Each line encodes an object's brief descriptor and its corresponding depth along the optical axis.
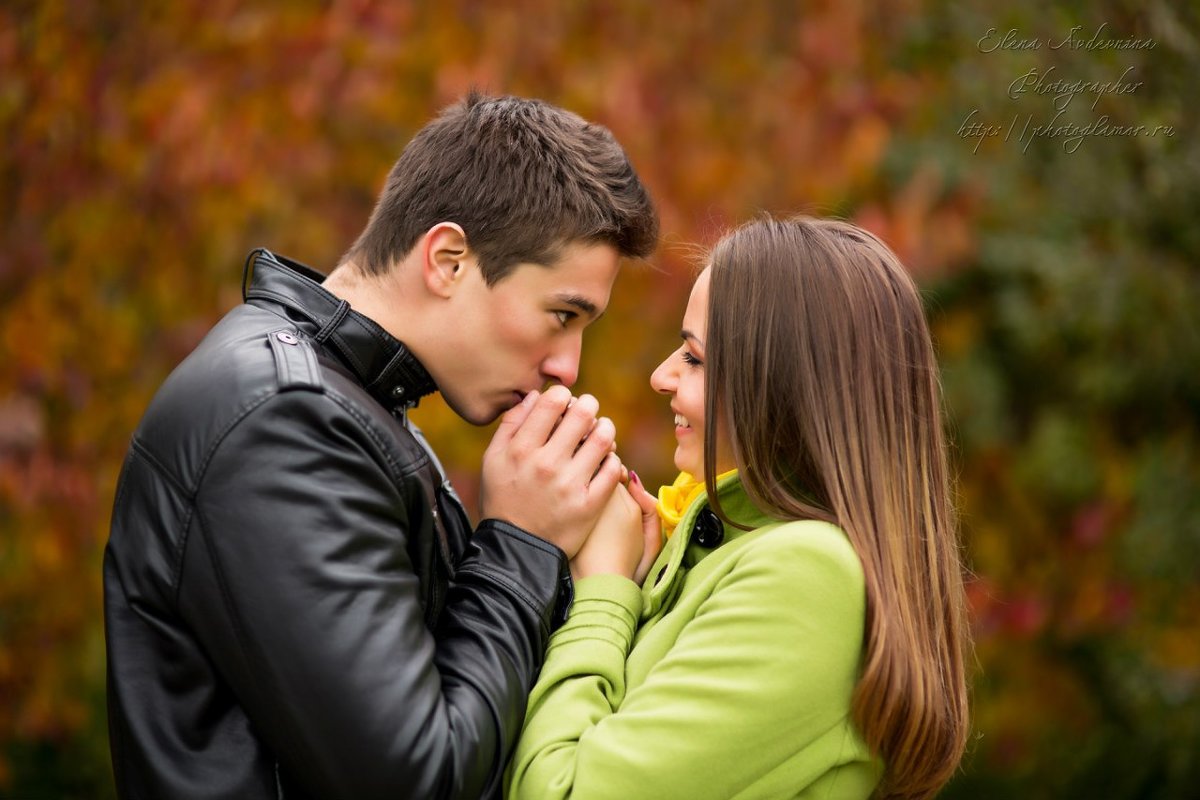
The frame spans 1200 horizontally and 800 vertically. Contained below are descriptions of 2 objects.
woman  2.64
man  2.57
